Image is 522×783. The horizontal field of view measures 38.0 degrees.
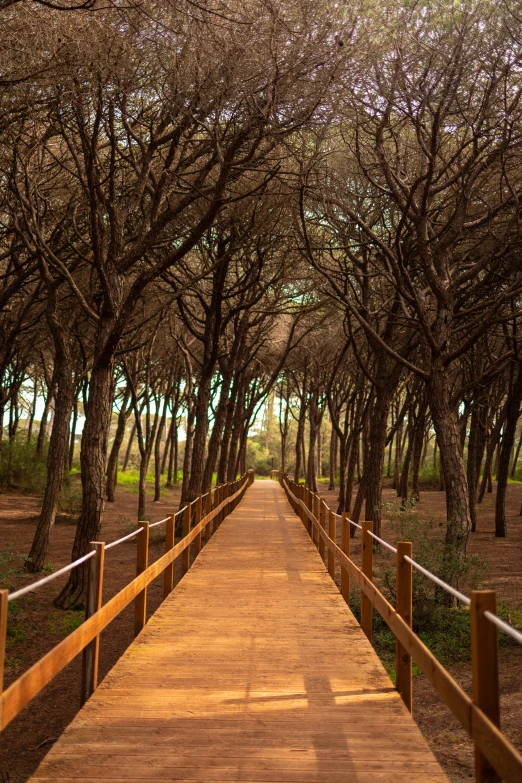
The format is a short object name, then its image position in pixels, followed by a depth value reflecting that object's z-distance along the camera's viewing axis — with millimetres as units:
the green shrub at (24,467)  30484
